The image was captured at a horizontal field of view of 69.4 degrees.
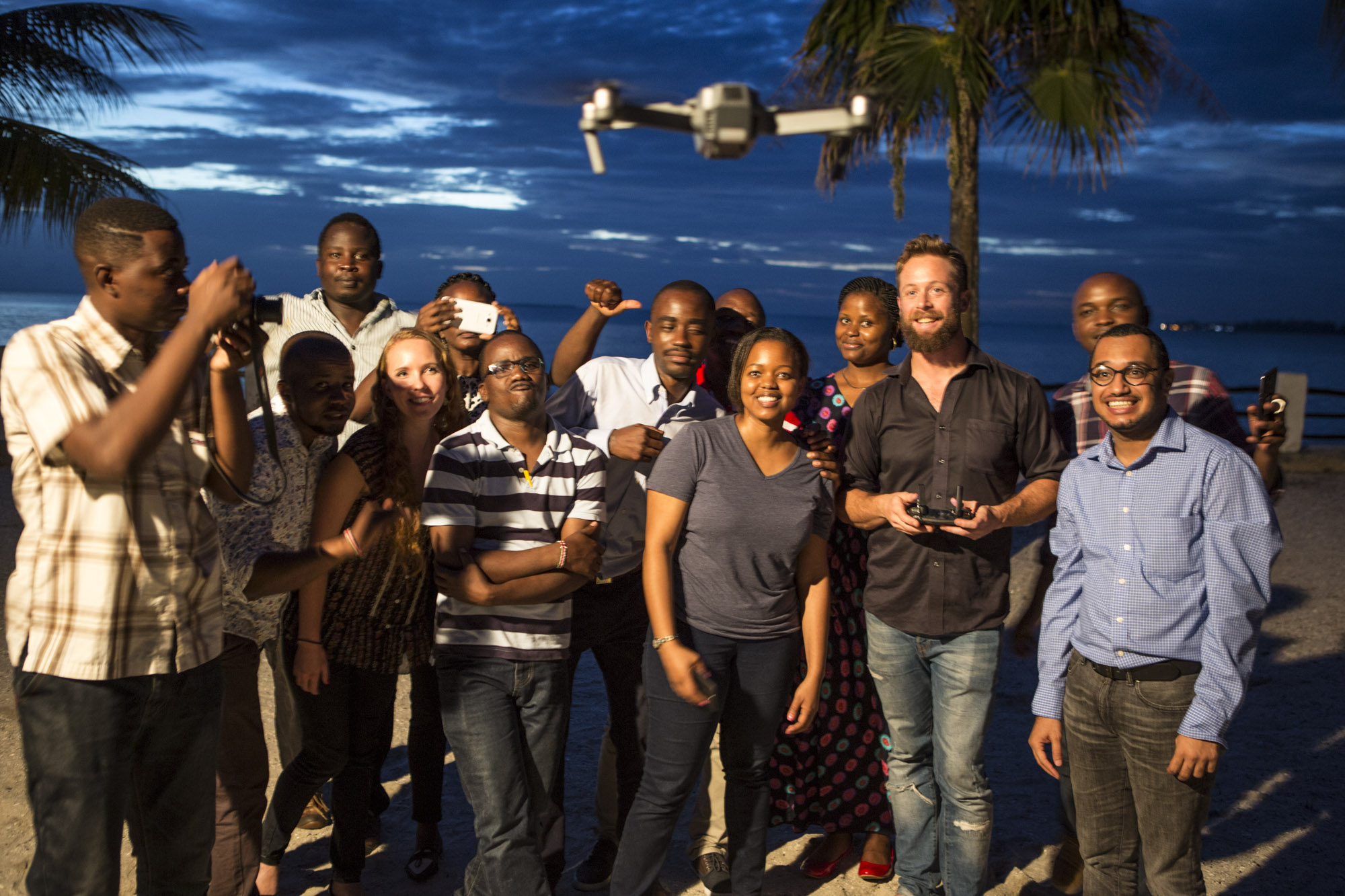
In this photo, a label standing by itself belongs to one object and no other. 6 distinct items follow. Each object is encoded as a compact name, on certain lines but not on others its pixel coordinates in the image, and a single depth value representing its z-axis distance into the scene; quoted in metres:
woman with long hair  3.12
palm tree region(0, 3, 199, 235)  11.95
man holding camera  2.06
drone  2.23
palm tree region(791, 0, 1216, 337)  9.71
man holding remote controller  3.23
